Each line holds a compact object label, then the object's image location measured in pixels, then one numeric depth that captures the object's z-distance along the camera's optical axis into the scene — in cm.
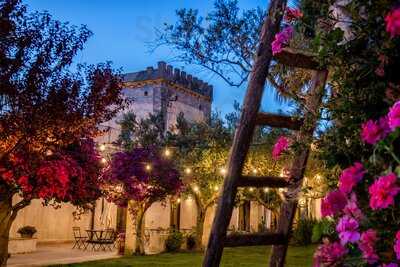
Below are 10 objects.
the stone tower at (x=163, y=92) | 4162
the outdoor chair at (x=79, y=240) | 2362
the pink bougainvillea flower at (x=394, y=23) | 219
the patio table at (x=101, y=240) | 2299
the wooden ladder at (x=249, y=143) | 363
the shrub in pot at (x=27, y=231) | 2170
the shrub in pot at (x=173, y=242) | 2350
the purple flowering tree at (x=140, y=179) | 1953
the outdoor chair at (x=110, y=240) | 2341
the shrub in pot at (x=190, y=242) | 2456
